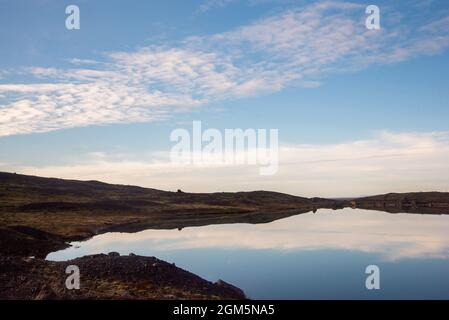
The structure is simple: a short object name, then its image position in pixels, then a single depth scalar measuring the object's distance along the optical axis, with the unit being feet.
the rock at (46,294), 76.43
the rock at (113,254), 123.75
